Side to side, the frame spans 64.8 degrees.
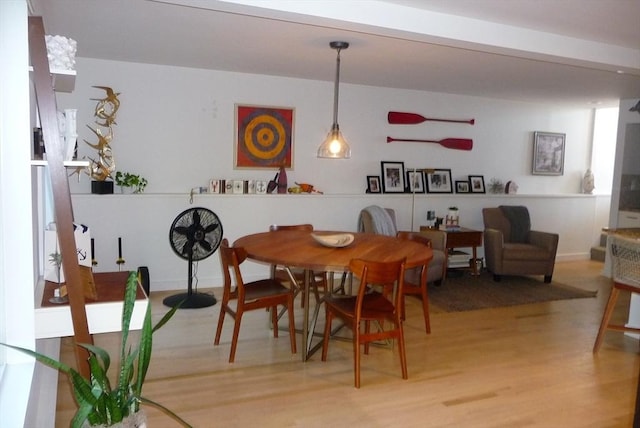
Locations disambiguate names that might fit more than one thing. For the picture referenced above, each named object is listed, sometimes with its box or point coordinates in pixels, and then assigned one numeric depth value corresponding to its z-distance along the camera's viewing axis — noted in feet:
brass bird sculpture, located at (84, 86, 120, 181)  12.30
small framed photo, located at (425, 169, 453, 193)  21.40
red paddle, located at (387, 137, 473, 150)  21.39
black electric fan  14.03
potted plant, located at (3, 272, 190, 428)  4.97
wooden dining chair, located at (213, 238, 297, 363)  10.99
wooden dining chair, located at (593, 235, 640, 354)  11.37
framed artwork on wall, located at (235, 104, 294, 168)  17.89
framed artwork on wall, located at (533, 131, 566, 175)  23.62
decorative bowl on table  11.66
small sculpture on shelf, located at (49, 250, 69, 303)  6.90
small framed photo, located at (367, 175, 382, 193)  20.12
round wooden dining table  10.24
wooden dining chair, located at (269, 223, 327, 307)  13.55
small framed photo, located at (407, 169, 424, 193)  20.92
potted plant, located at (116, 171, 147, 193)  16.08
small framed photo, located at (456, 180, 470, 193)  21.98
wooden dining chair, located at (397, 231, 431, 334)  12.43
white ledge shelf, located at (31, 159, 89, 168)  6.15
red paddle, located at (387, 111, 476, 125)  20.22
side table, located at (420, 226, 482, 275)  19.38
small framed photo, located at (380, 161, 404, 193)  20.42
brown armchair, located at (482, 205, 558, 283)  18.95
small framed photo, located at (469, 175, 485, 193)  22.24
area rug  16.26
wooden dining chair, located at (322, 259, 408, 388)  9.82
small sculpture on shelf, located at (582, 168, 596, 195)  24.53
